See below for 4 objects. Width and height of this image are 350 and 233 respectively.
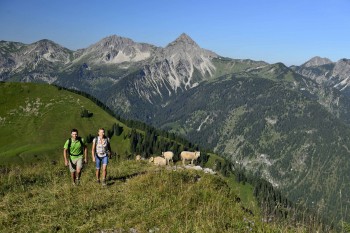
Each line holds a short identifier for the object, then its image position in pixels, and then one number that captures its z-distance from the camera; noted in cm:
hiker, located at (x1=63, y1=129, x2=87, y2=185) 2252
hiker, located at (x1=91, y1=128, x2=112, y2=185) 2328
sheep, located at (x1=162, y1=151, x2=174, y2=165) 4269
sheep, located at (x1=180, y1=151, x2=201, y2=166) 4650
